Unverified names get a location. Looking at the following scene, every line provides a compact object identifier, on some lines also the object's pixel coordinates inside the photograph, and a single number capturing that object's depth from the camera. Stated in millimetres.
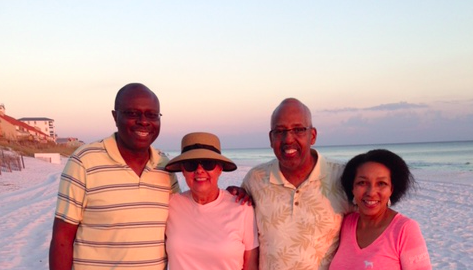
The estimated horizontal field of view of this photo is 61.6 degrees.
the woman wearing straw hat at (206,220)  2771
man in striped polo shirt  2639
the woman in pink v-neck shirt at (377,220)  2549
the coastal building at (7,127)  56716
